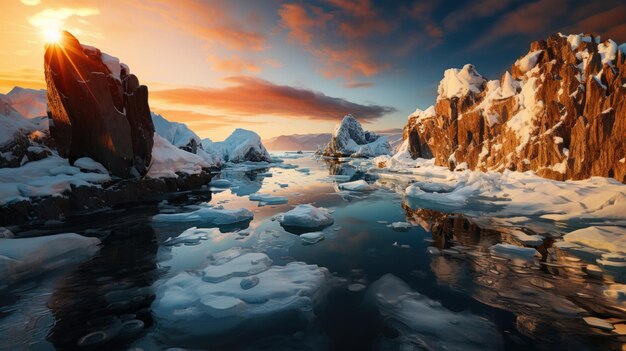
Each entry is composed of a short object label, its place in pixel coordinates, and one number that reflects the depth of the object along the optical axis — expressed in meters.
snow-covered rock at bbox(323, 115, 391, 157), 111.00
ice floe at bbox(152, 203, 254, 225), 15.04
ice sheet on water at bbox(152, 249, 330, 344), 5.94
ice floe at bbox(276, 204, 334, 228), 14.06
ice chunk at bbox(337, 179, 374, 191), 26.94
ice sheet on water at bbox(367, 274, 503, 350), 5.21
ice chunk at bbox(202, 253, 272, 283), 8.11
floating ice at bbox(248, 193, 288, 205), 20.65
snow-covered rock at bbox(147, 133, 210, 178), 25.15
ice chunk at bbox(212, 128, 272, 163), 75.78
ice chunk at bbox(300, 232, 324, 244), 11.77
